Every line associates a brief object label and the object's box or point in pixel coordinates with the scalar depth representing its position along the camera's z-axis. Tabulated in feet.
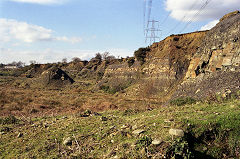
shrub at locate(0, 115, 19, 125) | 31.51
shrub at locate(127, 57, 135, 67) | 138.83
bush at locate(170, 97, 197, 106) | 41.85
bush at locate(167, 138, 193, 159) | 13.02
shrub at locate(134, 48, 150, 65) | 127.85
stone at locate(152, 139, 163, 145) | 14.71
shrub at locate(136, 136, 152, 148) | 14.80
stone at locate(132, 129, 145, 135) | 18.13
